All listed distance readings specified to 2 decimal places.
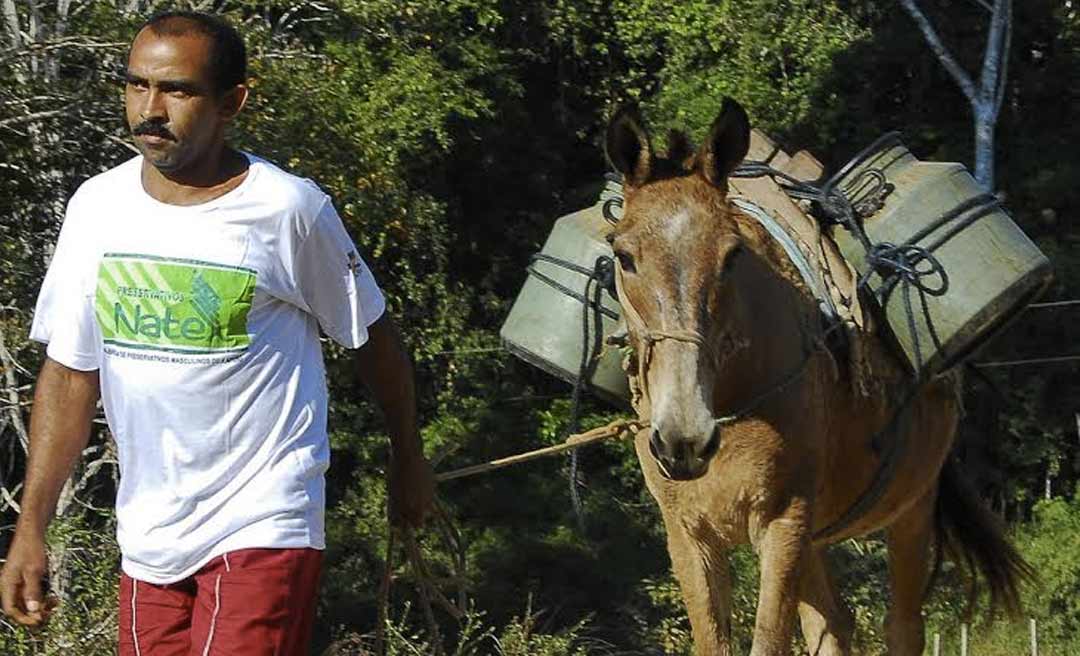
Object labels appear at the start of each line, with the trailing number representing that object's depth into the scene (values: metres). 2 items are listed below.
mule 10.20
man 7.23
